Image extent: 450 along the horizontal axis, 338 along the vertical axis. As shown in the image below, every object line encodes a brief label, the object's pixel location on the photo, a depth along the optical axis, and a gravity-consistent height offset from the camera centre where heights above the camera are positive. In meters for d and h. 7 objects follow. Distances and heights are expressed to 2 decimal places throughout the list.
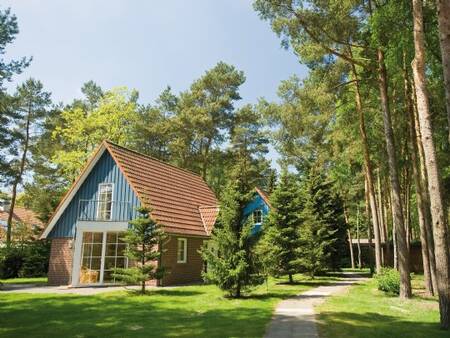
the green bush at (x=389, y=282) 14.93 -1.11
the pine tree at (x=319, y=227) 21.89 +1.71
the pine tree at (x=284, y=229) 20.11 +1.21
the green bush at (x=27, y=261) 25.38 -0.67
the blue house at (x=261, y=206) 30.99 +3.69
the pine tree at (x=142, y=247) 15.69 +0.14
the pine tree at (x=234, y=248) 14.08 +0.15
